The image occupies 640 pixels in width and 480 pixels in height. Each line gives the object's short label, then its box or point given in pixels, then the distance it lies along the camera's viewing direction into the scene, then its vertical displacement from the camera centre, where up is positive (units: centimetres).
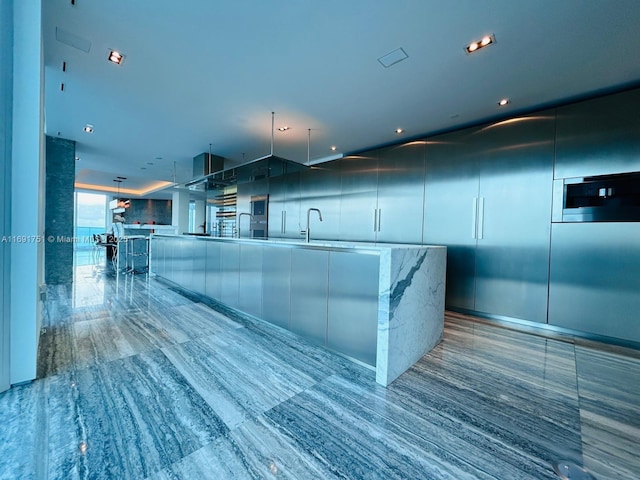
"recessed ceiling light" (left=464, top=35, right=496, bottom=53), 202 +164
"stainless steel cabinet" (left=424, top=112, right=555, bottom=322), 302 +37
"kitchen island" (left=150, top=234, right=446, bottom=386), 176 -50
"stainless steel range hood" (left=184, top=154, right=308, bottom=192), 394 +113
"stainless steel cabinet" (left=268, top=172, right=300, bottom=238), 587 +73
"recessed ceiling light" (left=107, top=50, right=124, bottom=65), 230 +166
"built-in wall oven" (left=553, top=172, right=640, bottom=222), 252 +47
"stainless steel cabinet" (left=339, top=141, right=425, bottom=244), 408 +77
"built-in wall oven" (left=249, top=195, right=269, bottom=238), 643 +53
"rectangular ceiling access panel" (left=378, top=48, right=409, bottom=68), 222 +165
